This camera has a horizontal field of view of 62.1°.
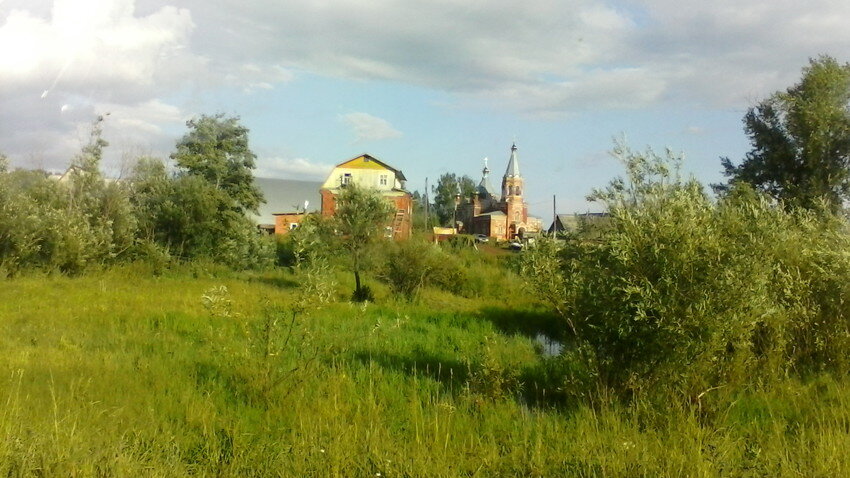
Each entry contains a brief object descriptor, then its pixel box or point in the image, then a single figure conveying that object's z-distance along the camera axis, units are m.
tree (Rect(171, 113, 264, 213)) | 35.66
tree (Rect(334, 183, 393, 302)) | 24.62
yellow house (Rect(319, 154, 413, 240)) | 53.00
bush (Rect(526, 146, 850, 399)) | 7.02
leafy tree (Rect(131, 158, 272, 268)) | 30.45
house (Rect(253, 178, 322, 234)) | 57.80
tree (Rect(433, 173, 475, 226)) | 95.50
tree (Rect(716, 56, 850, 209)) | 24.02
